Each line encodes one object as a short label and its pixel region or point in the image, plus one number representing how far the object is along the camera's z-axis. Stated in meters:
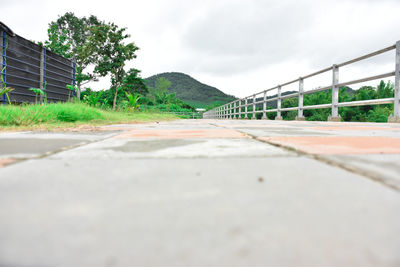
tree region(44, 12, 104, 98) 18.30
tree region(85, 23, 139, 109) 13.09
